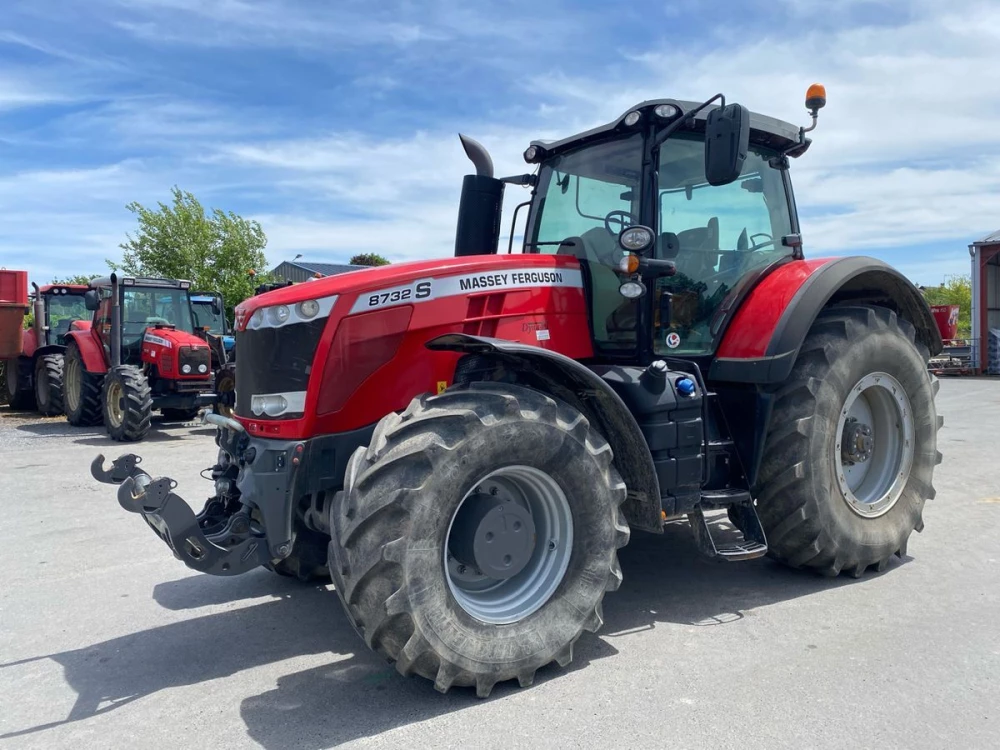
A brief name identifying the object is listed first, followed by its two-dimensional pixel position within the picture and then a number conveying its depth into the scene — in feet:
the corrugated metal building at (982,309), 78.59
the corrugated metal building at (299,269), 117.56
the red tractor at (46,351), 48.34
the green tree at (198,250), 89.56
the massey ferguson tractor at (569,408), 10.65
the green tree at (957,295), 153.52
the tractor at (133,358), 38.34
